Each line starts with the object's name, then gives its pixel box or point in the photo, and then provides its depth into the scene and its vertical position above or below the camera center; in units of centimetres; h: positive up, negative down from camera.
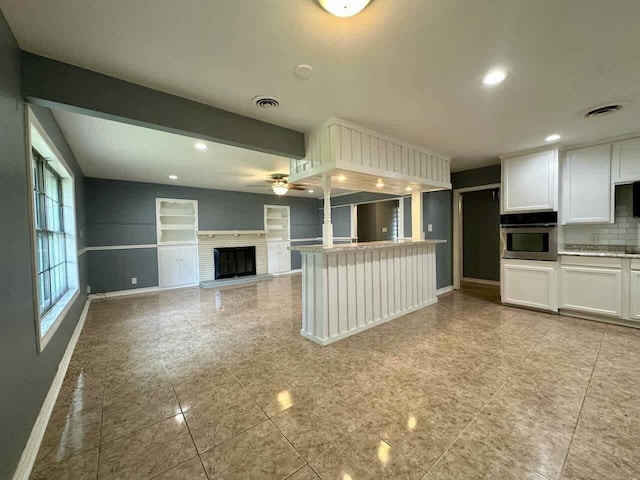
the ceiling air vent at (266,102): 217 +118
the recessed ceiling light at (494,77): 183 +116
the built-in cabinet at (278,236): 758 -3
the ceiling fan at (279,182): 509 +109
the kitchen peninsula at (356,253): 274 -24
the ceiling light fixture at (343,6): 121 +112
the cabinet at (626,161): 307 +84
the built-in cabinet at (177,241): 597 -10
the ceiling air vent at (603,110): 236 +116
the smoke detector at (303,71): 176 +117
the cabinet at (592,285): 311 -73
